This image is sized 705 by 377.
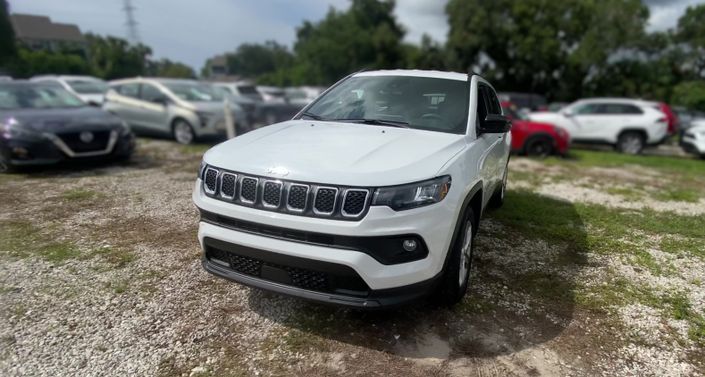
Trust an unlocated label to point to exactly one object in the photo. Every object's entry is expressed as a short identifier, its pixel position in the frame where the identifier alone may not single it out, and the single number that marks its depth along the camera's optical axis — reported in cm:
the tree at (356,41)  4006
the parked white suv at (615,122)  1197
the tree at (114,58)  4575
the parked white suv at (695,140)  1148
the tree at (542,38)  3014
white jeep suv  238
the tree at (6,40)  3450
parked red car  1046
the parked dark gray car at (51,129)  627
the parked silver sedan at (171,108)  984
